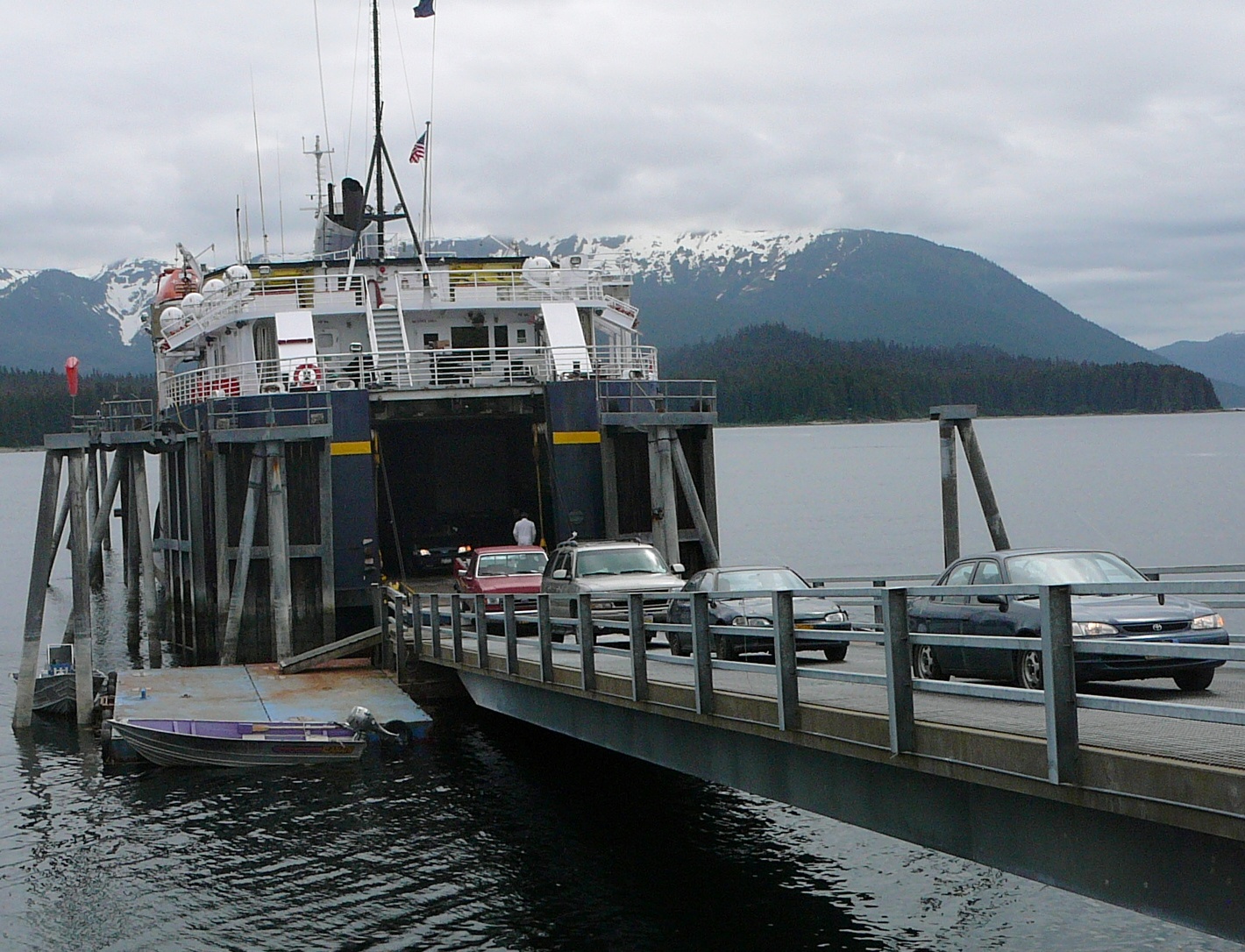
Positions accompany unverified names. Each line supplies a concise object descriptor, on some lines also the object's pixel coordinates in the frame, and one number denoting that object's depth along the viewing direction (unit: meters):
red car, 25.67
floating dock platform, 22.48
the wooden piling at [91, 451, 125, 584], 43.91
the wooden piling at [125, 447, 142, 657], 44.72
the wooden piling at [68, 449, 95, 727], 24.95
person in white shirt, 30.41
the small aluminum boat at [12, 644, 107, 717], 26.09
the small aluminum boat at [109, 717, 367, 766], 21.25
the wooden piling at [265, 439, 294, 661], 26.66
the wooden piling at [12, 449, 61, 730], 25.41
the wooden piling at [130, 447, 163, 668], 33.82
